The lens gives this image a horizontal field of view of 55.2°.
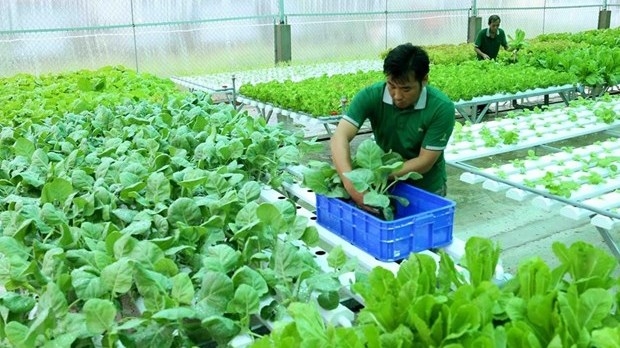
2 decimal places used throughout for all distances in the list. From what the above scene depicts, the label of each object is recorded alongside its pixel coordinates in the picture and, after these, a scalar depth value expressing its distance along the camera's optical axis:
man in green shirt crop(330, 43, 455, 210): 2.46
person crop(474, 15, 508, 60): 7.89
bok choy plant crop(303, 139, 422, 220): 2.21
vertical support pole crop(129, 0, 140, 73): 7.61
